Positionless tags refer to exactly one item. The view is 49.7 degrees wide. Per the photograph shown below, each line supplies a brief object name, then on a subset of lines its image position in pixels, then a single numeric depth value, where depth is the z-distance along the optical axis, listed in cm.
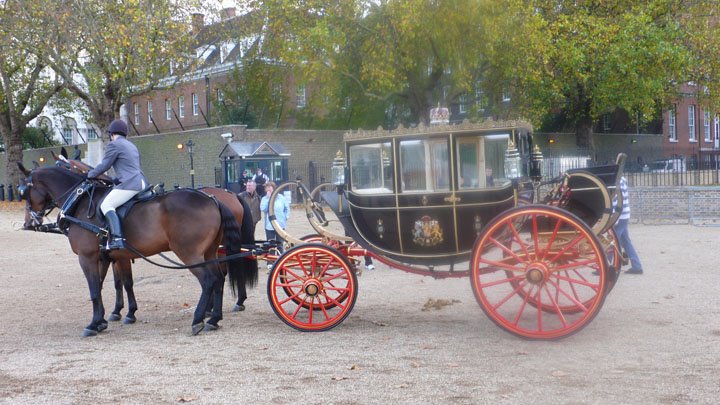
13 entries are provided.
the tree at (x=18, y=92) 3228
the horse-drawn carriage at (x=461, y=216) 743
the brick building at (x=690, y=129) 5325
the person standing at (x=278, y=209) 1395
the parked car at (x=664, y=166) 2485
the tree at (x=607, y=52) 3133
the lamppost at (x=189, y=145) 3384
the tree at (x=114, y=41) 2623
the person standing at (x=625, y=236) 1123
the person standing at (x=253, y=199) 1312
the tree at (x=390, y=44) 2742
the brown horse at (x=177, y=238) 861
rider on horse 859
